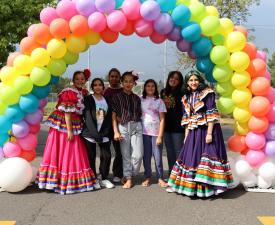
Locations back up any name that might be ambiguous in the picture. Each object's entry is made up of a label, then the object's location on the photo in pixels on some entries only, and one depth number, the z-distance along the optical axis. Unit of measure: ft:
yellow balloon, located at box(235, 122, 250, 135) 12.95
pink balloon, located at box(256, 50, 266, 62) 12.98
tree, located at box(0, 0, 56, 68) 20.90
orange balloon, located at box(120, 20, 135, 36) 12.43
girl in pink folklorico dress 12.60
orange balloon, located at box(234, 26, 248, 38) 12.74
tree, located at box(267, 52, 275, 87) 139.96
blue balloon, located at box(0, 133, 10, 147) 12.58
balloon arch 11.88
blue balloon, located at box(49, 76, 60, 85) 12.88
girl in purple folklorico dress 11.99
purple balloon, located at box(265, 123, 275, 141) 12.71
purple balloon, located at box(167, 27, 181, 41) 12.40
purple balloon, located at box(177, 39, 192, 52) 12.69
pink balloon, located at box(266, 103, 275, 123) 12.67
